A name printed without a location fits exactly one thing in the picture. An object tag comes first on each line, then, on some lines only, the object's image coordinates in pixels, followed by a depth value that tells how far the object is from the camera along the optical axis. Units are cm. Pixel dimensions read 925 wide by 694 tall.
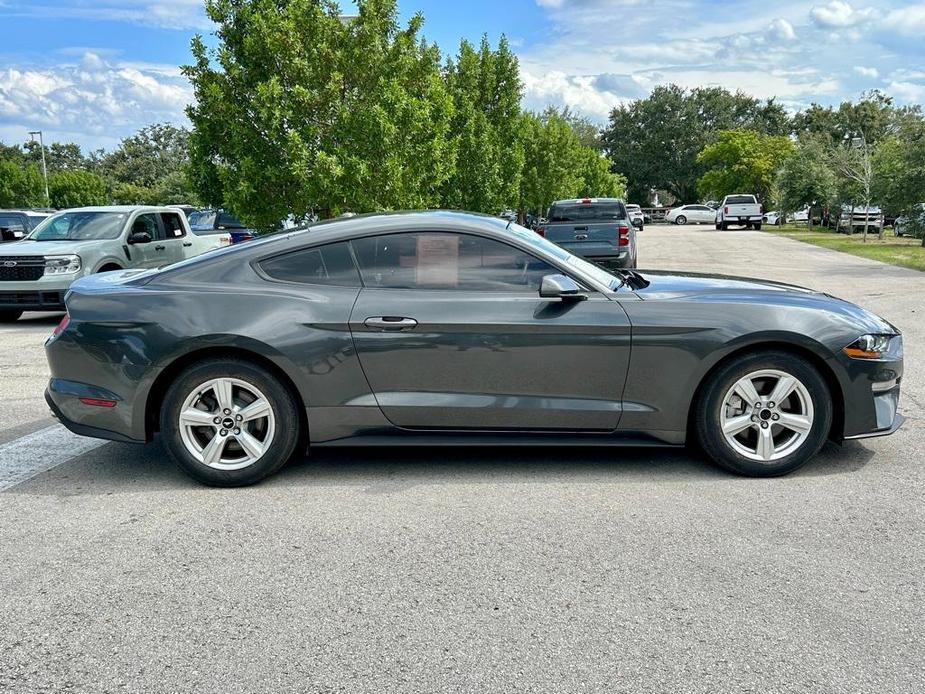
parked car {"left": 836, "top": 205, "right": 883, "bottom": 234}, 3828
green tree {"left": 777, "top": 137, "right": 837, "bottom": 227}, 4138
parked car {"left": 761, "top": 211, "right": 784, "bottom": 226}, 5234
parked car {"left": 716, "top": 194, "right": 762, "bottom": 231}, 4756
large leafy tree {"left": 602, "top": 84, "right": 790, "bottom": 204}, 9444
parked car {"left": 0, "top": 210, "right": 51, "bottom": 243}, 1845
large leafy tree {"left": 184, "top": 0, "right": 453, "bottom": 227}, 1341
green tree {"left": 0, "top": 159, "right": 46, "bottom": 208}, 5671
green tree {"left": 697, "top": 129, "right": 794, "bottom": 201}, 6812
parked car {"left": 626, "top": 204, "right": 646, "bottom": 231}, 3992
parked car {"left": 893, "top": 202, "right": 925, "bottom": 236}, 2389
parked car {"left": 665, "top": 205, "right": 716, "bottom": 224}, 6269
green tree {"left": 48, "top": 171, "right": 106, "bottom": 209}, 6544
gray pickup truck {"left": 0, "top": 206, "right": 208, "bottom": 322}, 1143
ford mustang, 459
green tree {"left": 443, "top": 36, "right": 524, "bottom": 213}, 2008
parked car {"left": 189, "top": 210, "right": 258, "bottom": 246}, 1969
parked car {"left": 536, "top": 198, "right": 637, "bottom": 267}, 1603
